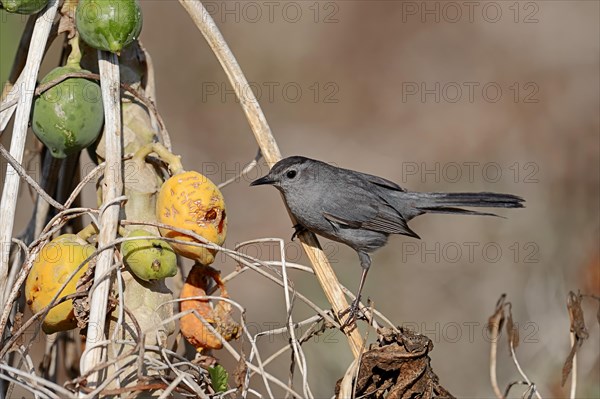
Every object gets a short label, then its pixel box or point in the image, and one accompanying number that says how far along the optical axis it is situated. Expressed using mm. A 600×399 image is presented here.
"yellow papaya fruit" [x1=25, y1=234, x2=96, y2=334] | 4480
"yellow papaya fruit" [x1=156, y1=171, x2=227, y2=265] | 4660
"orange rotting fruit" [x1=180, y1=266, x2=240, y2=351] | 4801
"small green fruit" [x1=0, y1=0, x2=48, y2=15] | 4797
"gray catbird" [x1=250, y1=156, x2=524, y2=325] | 7852
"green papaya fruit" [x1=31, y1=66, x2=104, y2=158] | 4867
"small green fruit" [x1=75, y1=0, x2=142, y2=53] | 4801
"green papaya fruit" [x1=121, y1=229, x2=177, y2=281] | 4570
